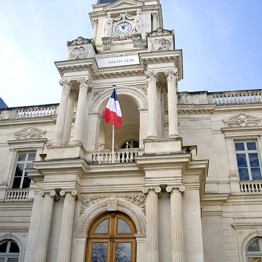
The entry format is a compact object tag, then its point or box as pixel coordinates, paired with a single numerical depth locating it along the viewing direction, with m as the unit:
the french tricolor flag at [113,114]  13.52
